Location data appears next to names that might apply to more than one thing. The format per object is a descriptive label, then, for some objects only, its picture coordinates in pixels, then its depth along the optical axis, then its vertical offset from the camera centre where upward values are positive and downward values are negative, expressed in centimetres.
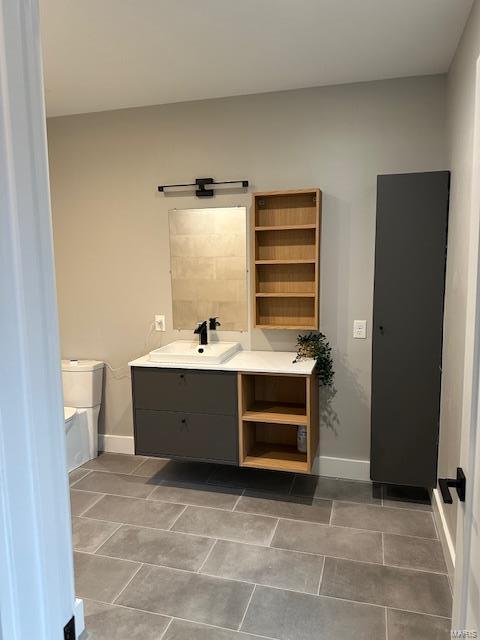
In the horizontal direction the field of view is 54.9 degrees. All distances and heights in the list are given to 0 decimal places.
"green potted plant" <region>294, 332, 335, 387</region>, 318 -51
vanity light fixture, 333 +70
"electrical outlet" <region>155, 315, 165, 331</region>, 364 -33
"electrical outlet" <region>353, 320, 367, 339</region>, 320 -35
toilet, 363 -96
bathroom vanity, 297 -89
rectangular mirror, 340 +11
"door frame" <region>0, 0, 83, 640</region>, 63 -11
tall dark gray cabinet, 271 -29
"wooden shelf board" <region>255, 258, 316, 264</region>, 312 +12
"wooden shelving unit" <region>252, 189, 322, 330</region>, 320 +13
